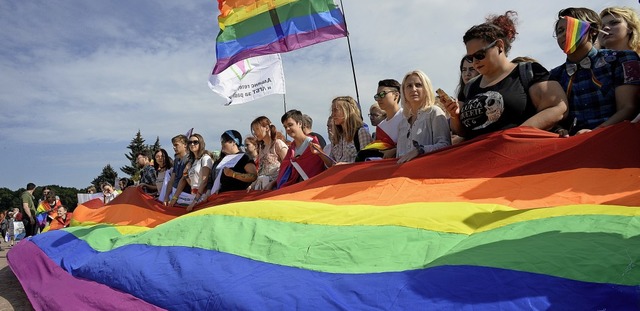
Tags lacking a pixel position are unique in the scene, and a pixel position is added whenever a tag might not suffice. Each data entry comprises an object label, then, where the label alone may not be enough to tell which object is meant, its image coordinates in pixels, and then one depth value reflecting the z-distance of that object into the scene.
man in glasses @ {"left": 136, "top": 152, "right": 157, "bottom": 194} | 8.20
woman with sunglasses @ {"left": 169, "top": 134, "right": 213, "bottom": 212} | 5.82
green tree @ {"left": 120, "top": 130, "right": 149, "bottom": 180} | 61.48
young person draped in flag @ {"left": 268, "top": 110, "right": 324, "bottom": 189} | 4.93
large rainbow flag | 1.62
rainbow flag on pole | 6.56
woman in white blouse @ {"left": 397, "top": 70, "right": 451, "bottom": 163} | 3.77
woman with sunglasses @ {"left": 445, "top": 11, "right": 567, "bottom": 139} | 3.15
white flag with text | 8.25
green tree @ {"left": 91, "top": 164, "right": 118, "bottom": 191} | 60.78
